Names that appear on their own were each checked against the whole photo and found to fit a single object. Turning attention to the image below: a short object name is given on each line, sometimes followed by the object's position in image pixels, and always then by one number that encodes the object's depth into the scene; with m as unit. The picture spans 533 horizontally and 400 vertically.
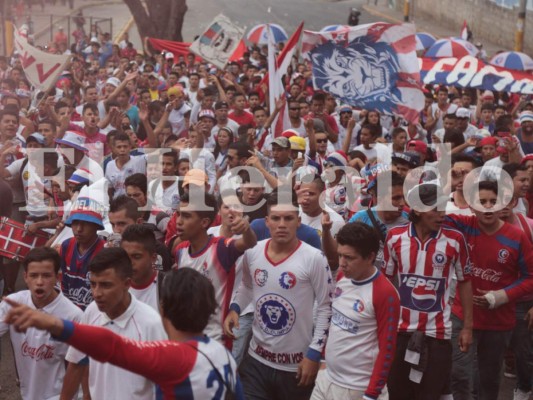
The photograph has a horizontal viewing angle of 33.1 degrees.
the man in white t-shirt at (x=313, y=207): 6.98
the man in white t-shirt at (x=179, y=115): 14.69
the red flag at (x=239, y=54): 24.20
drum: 8.38
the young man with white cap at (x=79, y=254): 6.32
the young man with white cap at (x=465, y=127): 13.13
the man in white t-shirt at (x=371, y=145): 11.34
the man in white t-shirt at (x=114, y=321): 4.50
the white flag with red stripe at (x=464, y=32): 27.37
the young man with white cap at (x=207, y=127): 12.26
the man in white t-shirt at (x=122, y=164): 10.19
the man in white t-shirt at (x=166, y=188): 8.81
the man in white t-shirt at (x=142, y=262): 5.59
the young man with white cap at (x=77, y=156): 9.20
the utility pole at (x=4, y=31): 31.41
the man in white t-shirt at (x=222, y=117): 12.95
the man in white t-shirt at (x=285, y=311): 5.62
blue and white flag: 11.65
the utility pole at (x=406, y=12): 46.37
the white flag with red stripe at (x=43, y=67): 13.35
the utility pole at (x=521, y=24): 31.11
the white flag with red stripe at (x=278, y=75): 12.03
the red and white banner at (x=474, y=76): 18.00
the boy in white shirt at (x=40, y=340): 5.63
